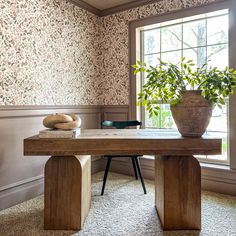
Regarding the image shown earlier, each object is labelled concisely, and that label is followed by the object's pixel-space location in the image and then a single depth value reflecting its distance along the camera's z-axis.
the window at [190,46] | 2.58
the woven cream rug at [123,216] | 1.65
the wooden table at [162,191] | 1.66
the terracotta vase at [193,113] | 1.50
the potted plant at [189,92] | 1.48
